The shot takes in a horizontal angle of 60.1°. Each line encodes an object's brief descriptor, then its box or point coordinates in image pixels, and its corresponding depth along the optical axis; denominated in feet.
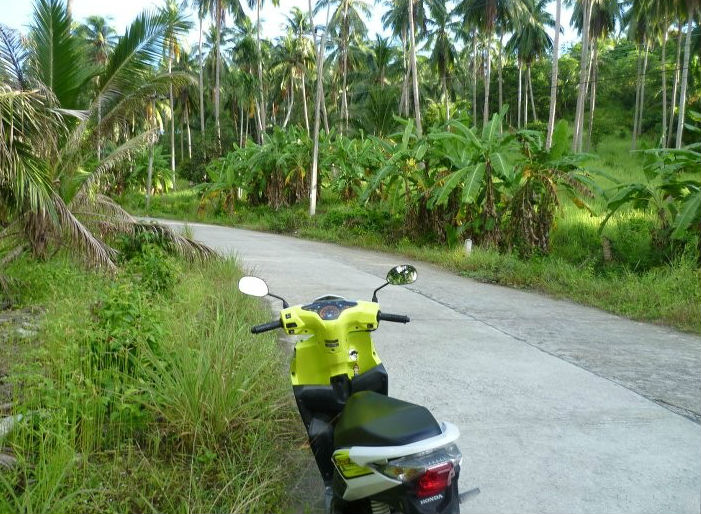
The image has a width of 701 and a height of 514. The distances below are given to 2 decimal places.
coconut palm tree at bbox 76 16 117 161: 129.81
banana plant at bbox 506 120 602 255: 39.32
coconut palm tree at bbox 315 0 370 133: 111.65
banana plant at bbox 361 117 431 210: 49.54
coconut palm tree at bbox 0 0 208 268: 23.30
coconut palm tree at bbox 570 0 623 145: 103.81
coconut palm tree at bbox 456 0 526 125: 99.71
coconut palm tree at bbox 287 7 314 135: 130.21
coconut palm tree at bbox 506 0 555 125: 117.39
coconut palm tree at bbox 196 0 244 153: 125.39
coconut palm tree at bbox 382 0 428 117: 98.12
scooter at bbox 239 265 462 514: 7.02
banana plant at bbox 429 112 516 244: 41.09
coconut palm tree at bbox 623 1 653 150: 97.25
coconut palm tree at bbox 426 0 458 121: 124.57
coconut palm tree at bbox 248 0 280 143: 124.08
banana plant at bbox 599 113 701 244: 33.68
